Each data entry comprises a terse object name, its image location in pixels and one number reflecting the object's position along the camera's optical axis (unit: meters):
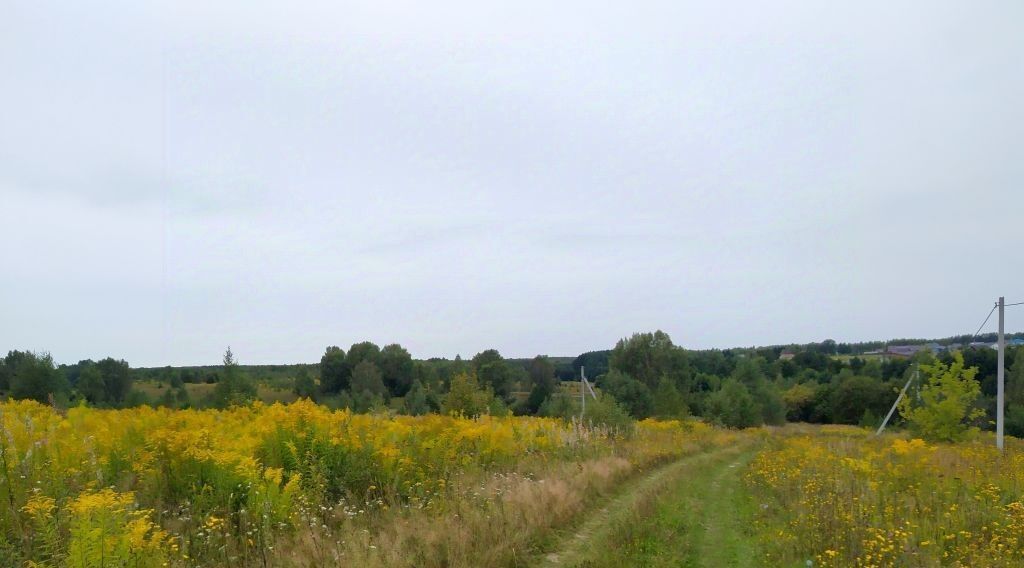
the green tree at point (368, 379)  78.75
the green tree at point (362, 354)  93.81
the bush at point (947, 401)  24.72
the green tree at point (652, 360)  84.25
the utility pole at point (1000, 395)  21.02
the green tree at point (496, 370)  69.81
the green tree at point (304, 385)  66.53
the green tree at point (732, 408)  58.22
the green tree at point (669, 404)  49.90
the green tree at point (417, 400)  54.32
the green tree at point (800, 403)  94.50
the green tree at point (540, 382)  76.71
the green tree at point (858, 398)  83.00
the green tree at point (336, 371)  91.94
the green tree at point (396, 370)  94.00
